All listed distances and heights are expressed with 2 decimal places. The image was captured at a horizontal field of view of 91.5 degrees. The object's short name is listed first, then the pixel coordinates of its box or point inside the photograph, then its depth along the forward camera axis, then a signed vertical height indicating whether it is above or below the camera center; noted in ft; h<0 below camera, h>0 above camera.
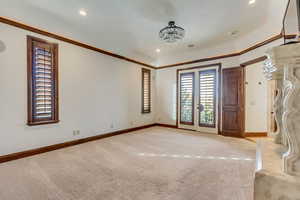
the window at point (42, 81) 10.62 +1.42
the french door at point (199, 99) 17.52 +0.15
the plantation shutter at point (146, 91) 20.77 +1.36
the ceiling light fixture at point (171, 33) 11.08 +5.20
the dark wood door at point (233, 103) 15.42 -0.28
